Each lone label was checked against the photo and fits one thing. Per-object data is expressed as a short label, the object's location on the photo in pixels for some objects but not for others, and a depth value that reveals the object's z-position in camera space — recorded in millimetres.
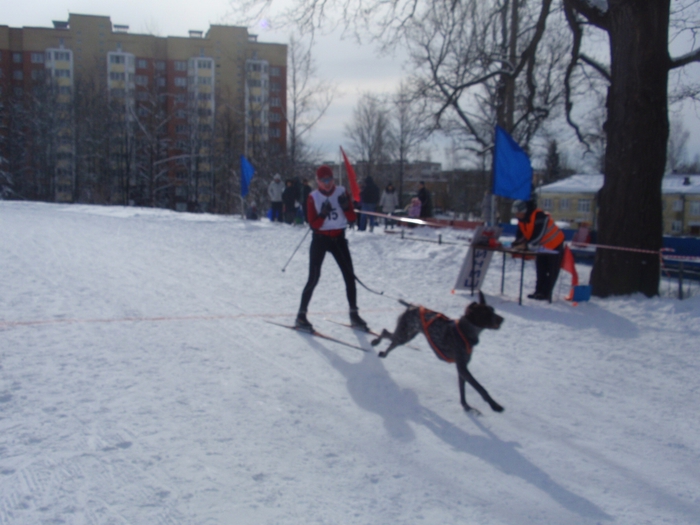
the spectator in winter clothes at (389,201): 18984
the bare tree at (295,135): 34281
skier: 6230
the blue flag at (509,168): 8898
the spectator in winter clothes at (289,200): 19016
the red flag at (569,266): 8312
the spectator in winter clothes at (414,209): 18031
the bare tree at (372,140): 57281
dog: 4133
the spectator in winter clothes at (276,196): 19953
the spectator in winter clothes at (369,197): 18031
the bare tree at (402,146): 48766
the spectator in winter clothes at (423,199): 17969
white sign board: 8695
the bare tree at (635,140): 7969
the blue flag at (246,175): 19828
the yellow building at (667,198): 50031
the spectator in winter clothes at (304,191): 18647
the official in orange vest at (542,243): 8297
